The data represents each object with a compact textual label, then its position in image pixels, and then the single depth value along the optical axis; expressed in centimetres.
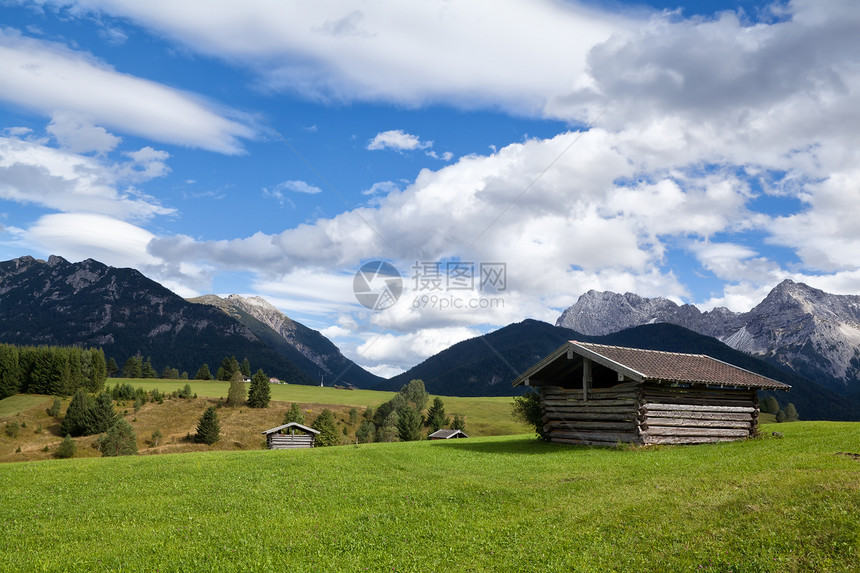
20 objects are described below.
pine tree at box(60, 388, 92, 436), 9488
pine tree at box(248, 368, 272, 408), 11944
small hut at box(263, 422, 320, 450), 7081
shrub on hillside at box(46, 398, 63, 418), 10406
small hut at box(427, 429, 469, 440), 8569
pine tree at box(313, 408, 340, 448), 7438
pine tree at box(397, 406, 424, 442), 9344
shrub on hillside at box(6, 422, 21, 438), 8799
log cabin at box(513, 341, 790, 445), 2692
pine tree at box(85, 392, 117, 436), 9494
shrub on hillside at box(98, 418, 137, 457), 6862
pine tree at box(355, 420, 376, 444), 9452
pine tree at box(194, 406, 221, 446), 8881
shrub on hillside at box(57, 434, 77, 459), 7112
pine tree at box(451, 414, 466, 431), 11058
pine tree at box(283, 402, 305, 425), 9256
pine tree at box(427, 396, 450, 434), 11106
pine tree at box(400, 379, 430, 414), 12091
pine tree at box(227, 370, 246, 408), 11894
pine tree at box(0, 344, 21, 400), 12012
